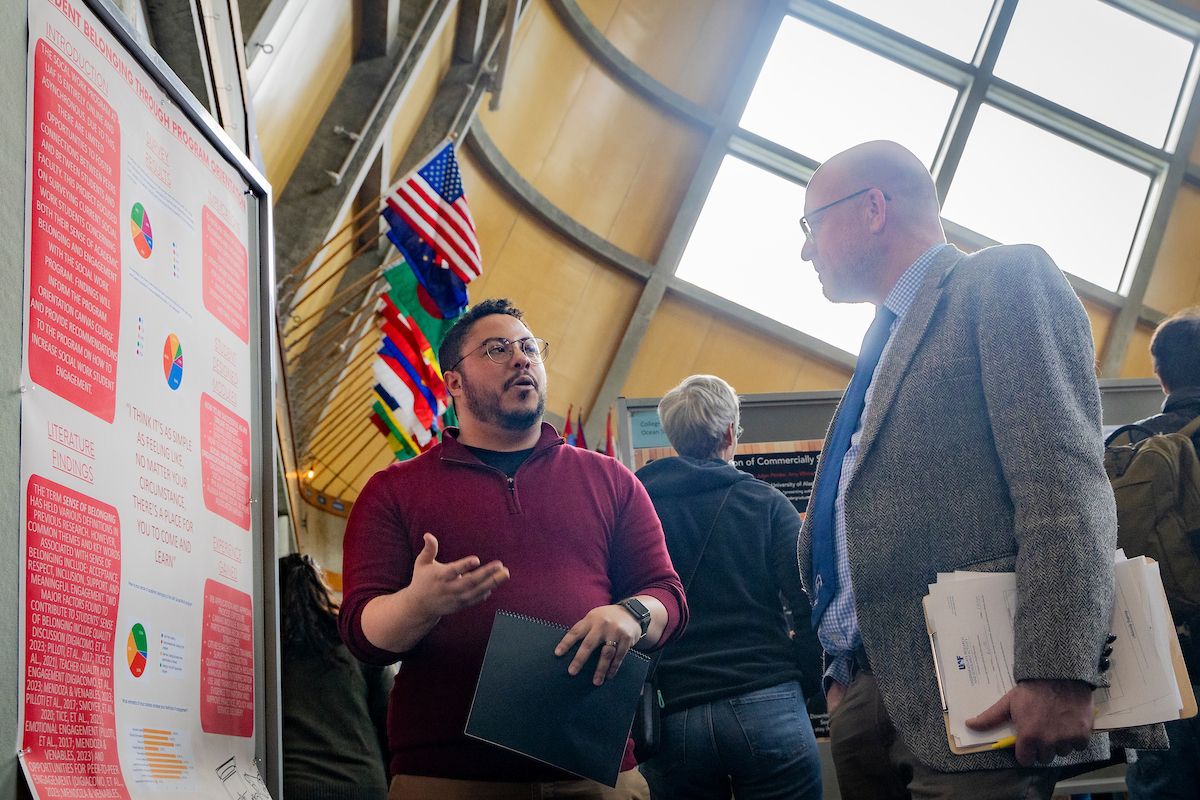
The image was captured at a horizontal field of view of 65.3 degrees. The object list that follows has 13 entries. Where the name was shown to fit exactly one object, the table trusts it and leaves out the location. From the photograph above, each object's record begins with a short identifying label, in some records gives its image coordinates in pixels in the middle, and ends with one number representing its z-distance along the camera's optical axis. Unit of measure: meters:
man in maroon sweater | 1.63
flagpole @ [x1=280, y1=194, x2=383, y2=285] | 4.78
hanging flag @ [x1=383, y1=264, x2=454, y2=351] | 5.52
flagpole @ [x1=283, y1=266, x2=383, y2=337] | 5.68
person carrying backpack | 2.03
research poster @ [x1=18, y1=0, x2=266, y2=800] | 1.04
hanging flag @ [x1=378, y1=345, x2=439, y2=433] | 6.07
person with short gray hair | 2.21
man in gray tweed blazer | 1.31
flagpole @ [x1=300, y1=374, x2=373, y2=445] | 7.07
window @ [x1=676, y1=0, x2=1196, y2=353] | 10.69
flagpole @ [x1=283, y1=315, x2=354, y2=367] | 5.89
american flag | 5.18
